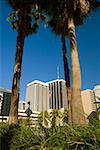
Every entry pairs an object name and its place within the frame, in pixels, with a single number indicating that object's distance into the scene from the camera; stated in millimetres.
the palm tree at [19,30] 5728
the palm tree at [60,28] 6589
